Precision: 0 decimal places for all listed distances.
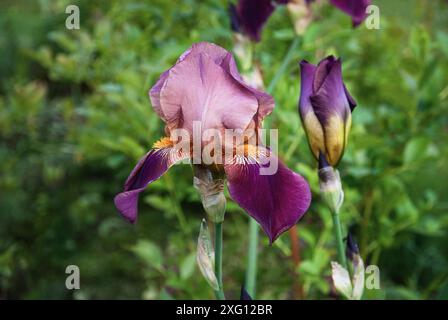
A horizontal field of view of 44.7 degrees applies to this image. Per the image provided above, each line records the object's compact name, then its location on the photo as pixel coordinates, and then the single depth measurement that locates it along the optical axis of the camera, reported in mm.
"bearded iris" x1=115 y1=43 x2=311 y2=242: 593
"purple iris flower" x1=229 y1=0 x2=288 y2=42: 990
